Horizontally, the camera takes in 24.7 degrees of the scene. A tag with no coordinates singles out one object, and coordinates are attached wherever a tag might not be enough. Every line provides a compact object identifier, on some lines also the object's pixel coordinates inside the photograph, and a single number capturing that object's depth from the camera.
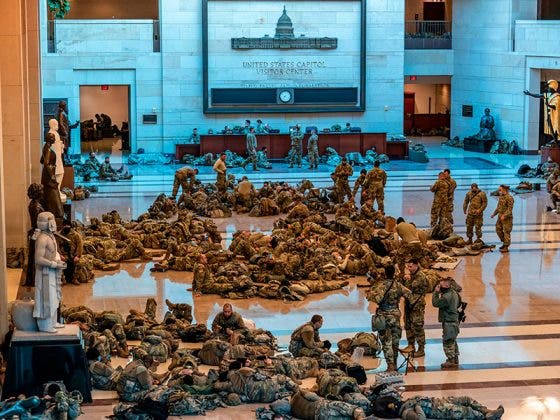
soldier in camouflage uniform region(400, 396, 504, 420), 15.72
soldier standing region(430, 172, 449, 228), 29.70
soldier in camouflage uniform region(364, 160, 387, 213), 31.98
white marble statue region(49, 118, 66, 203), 27.55
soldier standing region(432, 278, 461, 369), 18.28
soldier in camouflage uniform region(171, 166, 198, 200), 34.19
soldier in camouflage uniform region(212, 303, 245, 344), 19.08
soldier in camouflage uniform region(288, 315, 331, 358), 18.38
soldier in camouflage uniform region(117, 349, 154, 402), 16.45
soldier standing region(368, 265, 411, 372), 17.91
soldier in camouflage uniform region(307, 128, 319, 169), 43.56
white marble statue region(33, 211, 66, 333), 16.19
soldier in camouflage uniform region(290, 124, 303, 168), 44.12
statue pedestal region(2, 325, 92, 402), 16.27
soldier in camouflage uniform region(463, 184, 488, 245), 28.31
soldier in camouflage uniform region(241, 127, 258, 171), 43.25
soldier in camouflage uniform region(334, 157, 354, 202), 33.56
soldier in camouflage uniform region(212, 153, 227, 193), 34.44
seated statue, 49.34
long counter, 45.94
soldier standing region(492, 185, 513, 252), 27.83
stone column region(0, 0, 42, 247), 24.30
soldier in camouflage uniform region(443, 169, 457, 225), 29.77
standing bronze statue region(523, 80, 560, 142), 43.00
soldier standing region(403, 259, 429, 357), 18.50
